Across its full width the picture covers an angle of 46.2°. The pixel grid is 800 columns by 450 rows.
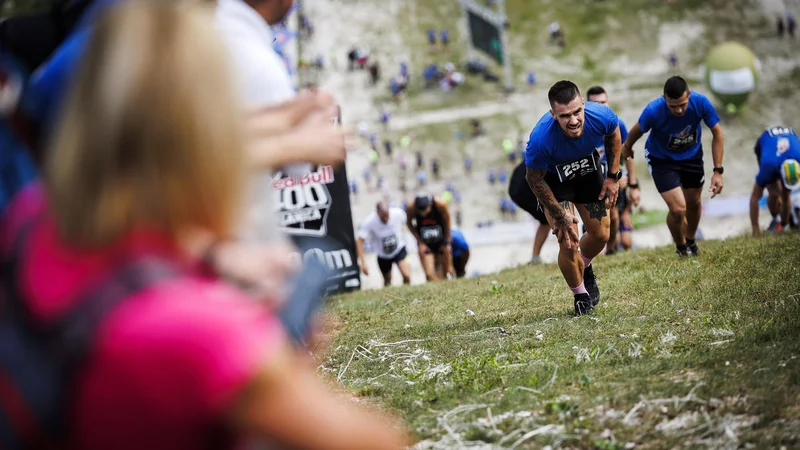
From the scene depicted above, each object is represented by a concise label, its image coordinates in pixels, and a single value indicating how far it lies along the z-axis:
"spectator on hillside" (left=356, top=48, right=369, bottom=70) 49.59
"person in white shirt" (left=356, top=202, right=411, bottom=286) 17.84
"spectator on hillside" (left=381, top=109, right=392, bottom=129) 45.38
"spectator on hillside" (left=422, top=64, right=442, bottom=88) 48.84
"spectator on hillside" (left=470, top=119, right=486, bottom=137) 44.09
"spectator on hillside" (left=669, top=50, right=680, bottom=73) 47.91
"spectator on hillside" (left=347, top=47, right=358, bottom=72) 49.50
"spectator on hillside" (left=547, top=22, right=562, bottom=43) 51.59
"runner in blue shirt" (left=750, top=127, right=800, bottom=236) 15.37
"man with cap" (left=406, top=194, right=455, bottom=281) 16.83
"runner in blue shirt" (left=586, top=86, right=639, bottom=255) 13.87
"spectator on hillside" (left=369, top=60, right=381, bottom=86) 48.78
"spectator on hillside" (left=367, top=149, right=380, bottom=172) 42.35
